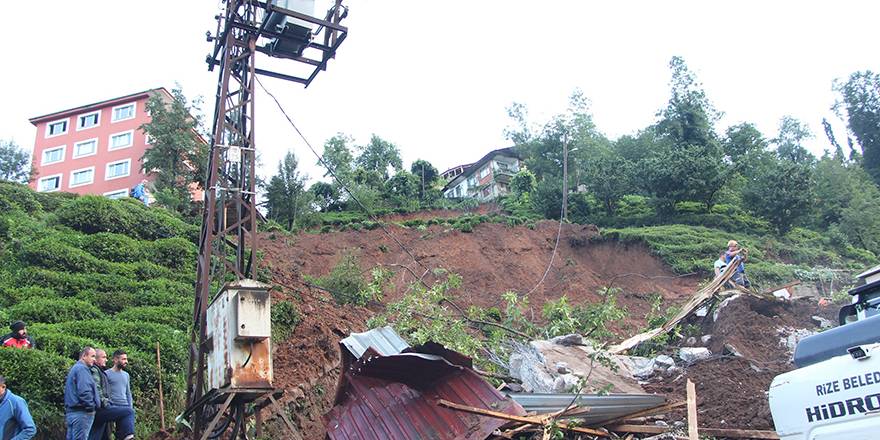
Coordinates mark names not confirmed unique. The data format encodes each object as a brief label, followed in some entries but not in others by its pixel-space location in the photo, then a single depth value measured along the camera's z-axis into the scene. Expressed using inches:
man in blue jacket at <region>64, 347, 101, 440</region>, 289.4
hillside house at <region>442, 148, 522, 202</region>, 2033.7
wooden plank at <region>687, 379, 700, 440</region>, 248.9
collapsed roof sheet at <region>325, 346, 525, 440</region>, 236.7
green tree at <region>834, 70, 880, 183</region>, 1989.4
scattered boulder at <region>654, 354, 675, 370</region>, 457.1
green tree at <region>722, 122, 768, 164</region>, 1807.3
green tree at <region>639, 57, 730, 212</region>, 1390.3
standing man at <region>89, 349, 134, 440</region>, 303.1
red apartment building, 1754.4
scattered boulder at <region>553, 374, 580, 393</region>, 345.7
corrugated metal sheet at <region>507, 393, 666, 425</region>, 257.1
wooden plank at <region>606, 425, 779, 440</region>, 260.1
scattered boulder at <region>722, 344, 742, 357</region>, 453.4
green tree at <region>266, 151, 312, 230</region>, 1267.2
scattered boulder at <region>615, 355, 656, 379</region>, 445.1
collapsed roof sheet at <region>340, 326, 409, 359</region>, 290.0
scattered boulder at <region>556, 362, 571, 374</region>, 381.3
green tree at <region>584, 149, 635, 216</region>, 1422.2
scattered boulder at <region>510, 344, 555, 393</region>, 364.8
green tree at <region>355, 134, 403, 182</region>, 2038.6
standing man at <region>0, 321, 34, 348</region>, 349.1
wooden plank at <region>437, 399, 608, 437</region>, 220.2
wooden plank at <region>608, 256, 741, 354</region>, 533.2
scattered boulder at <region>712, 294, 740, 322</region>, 536.1
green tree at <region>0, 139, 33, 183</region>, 1716.7
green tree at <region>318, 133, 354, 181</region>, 1814.7
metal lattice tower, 347.9
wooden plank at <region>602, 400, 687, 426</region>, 268.8
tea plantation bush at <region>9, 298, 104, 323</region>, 484.6
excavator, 172.6
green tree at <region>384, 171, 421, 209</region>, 1581.0
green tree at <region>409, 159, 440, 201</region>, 1717.5
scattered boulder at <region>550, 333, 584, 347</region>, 464.0
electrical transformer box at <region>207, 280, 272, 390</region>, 294.4
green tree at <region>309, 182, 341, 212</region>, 1567.4
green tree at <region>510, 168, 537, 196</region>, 1622.8
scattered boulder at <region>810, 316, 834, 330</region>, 534.5
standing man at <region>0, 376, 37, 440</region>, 256.1
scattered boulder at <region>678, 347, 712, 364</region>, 462.0
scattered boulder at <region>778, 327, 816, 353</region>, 485.7
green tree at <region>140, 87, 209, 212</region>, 1254.3
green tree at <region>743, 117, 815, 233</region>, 1317.7
